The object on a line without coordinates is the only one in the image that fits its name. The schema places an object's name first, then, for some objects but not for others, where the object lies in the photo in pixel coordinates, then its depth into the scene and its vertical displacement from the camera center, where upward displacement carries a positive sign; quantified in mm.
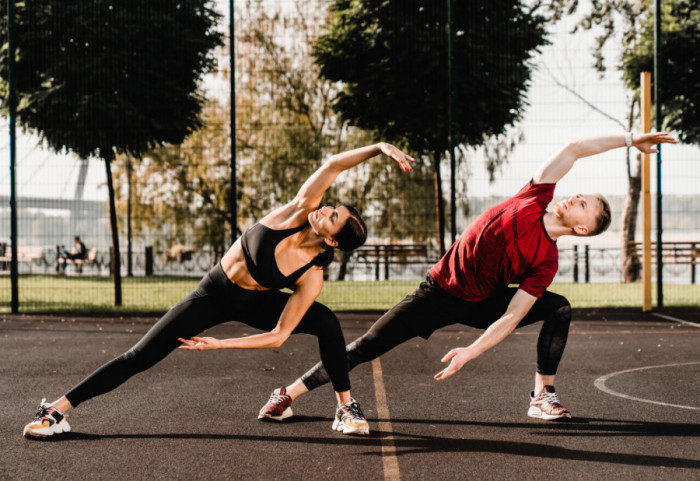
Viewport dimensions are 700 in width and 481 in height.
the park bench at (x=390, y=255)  14891 -537
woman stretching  4215 -386
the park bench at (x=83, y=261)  22594 -947
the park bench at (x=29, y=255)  22964 -798
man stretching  4309 -324
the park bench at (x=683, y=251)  15833 -502
